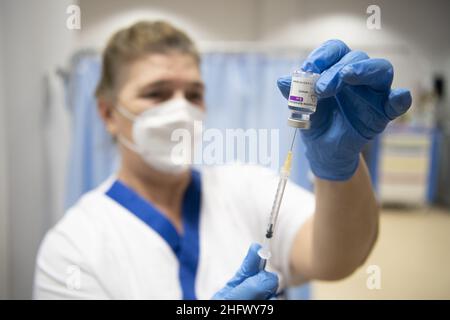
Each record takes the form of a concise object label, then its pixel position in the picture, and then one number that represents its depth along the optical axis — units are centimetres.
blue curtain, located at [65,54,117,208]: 100
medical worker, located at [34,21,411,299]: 52
